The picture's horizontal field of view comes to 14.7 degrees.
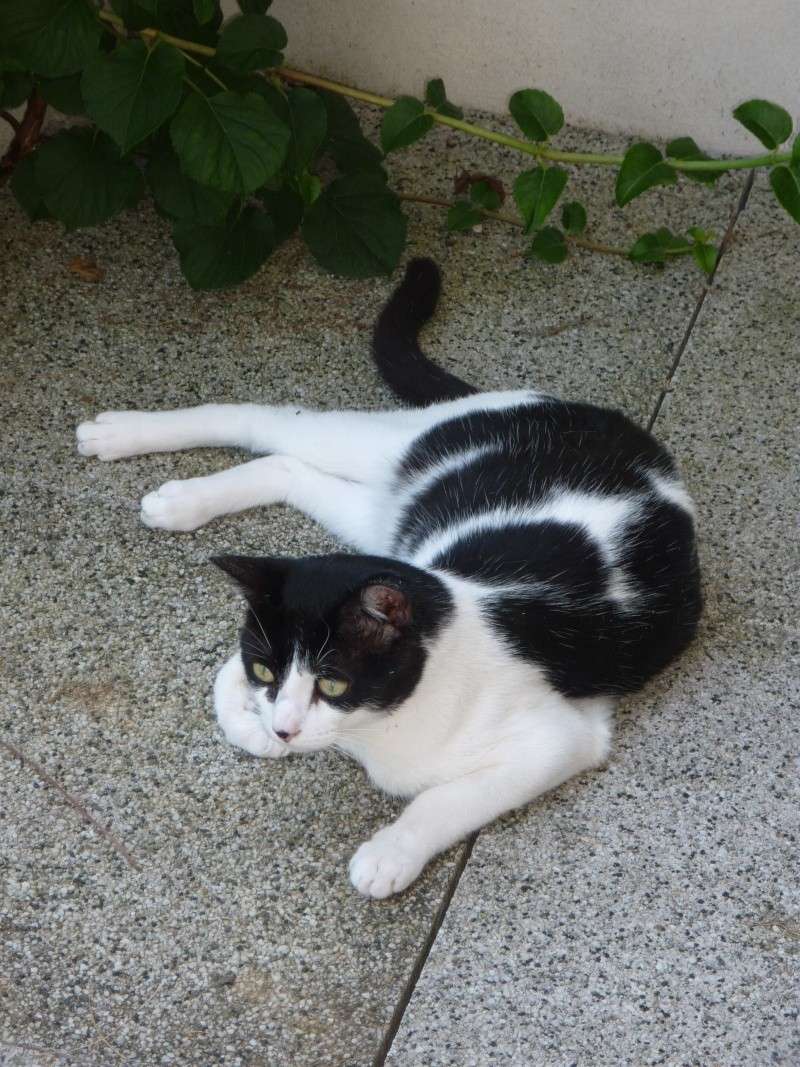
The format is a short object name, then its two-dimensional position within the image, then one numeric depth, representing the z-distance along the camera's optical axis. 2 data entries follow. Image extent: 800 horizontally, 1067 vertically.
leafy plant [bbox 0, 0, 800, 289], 1.79
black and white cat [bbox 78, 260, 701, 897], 1.55
